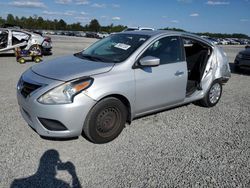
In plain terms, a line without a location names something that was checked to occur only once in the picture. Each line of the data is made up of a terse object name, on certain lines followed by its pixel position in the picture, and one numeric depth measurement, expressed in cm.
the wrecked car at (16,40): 915
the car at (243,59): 760
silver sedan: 244
